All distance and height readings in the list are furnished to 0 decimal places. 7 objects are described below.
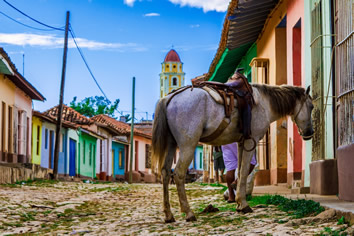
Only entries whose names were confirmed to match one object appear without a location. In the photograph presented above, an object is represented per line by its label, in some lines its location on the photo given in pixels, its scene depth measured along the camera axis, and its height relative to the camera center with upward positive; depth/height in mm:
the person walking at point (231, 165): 9156 -28
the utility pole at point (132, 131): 40169 +2108
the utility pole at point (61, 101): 26469 +2475
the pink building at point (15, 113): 22419 +1841
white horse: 7434 +362
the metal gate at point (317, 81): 9781 +1227
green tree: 69862 +5933
